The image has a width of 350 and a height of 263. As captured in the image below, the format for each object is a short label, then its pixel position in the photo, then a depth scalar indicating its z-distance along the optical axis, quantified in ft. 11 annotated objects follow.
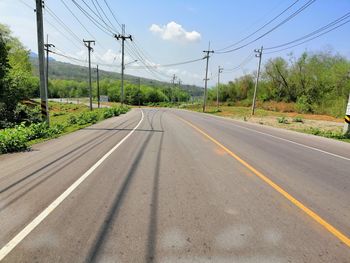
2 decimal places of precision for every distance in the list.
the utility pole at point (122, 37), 144.19
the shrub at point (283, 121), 99.10
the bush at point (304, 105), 165.89
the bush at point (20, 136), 32.08
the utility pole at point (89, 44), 142.58
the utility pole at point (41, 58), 49.39
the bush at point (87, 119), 75.36
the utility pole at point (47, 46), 137.18
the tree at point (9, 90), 91.20
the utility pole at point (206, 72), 179.98
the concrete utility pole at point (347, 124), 59.47
